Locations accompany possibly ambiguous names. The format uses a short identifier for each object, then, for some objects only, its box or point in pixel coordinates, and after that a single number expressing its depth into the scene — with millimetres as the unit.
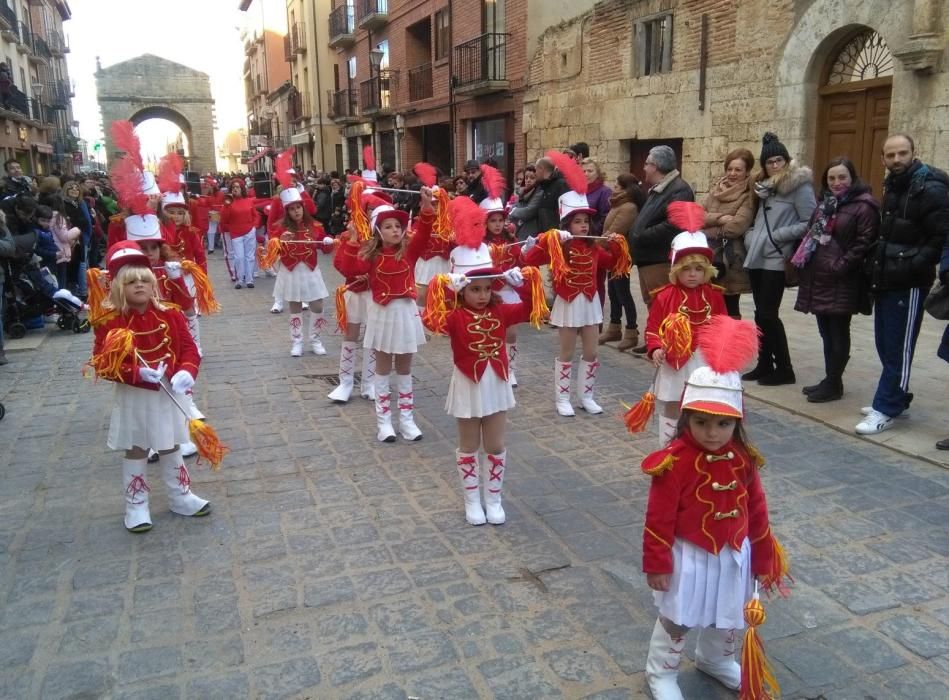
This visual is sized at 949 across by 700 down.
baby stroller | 9805
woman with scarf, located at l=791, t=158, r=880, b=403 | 5930
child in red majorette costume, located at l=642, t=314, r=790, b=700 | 2689
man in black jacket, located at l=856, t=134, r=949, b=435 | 5297
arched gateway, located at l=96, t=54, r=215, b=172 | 56625
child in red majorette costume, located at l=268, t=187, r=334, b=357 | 8422
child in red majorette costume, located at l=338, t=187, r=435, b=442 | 5969
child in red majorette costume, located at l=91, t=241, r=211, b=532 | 4258
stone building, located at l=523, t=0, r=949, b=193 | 9070
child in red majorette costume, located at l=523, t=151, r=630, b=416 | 6242
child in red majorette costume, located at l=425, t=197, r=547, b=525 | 4418
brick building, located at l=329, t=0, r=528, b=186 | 19625
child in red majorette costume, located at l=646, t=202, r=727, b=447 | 4672
